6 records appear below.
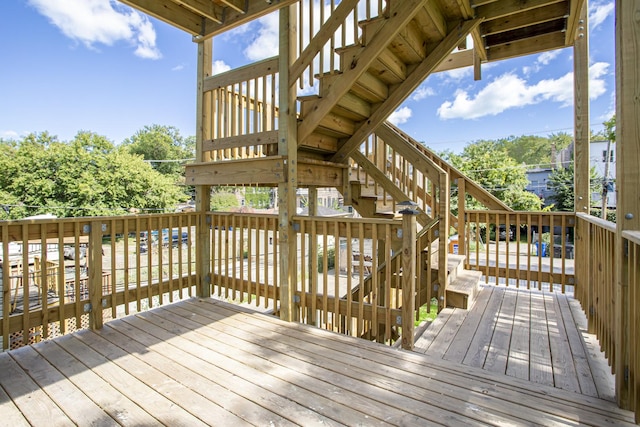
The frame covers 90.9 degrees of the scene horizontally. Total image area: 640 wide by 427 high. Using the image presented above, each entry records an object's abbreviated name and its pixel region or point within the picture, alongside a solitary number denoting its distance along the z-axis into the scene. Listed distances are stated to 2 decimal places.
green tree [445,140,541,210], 16.66
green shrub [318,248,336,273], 19.34
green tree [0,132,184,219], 20.09
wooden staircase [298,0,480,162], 2.54
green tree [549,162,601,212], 19.17
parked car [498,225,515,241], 23.13
